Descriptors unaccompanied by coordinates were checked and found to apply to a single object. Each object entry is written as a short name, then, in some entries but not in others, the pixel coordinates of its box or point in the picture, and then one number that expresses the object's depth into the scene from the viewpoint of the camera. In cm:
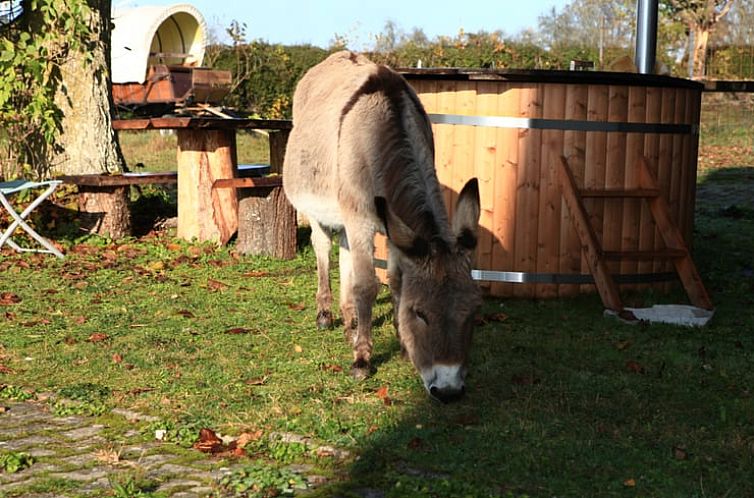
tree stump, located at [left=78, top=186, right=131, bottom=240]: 988
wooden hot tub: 737
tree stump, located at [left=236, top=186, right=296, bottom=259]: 920
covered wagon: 2189
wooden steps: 701
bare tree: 2672
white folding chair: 871
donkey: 423
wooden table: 958
